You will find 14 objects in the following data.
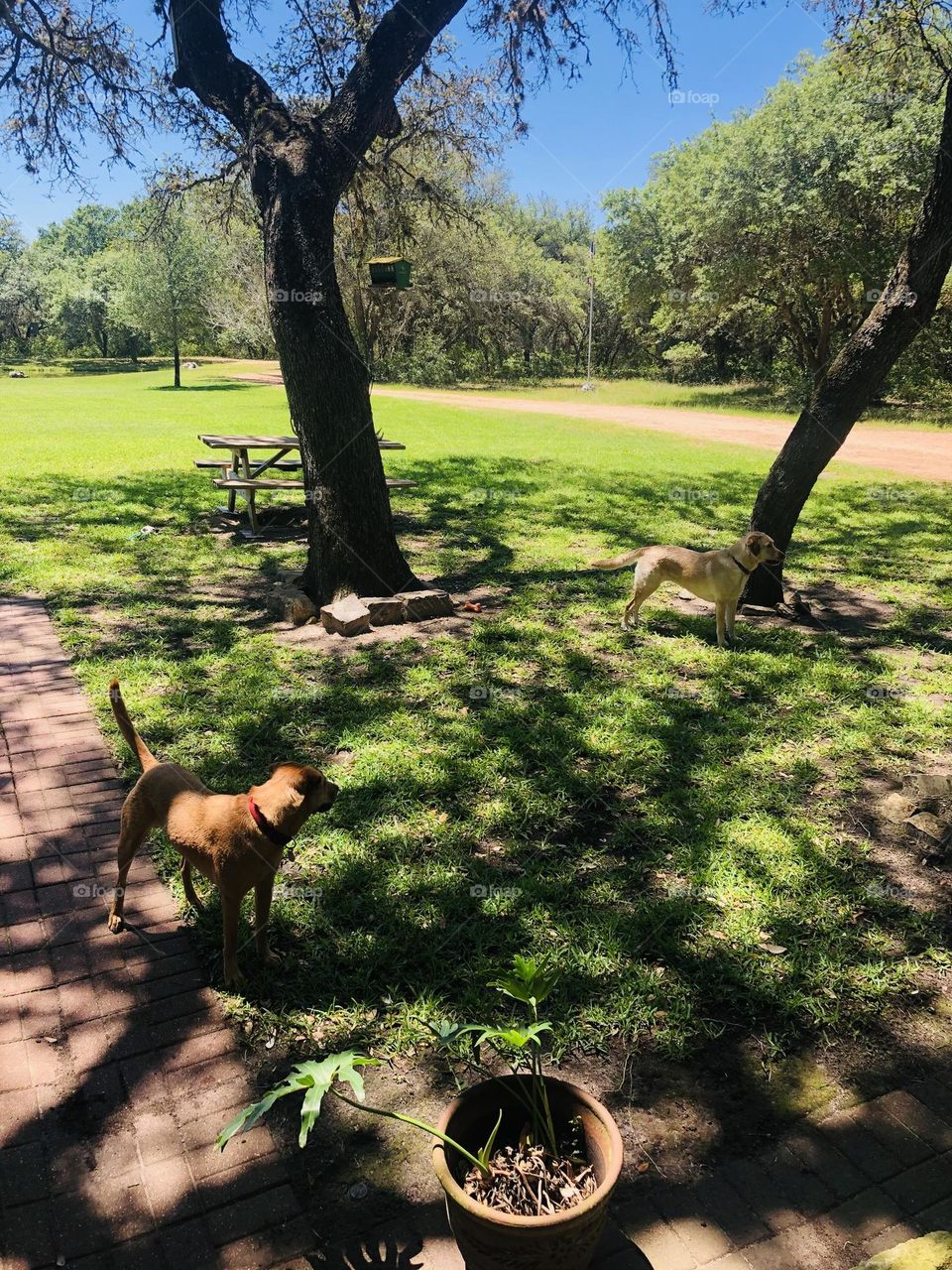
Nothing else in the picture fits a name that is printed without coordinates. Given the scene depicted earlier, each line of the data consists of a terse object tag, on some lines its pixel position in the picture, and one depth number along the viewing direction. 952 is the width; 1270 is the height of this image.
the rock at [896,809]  4.20
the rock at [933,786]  4.22
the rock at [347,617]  6.63
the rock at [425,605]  7.00
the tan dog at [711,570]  6.24
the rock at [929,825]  4.00
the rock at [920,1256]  1.70
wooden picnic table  9.42
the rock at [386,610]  6.87
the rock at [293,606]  6.92
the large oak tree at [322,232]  6.46
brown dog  2.68
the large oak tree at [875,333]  6.07
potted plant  1.80
